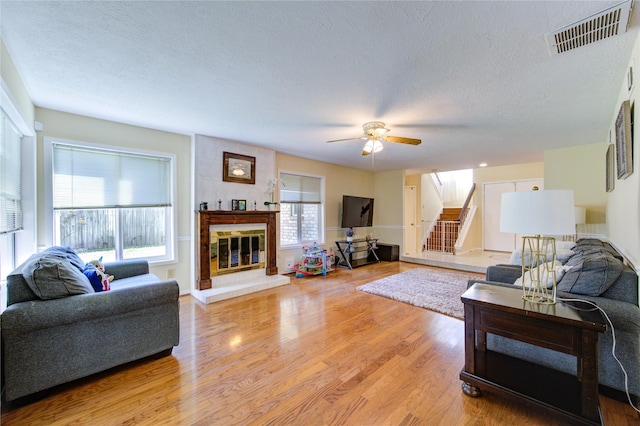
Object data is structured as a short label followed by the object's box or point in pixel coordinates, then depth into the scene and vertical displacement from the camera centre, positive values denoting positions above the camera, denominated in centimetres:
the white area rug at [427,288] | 351 -122
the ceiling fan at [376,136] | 324 +99
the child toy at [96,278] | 232 -56
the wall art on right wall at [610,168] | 301 +52
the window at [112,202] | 315 +17
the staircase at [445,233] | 788 -62
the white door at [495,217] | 742 -14
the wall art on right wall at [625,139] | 197 +57
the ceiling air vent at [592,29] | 152 +113
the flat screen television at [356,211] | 628 +6
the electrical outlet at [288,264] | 536 -103
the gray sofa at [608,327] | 167 -71
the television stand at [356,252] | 620 -96
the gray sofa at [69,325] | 173 -82
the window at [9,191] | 219 +23
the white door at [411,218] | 773 -15
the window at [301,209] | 539 +10
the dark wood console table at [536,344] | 145 -84
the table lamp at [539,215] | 157 -2
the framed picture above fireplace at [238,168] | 429 +77
